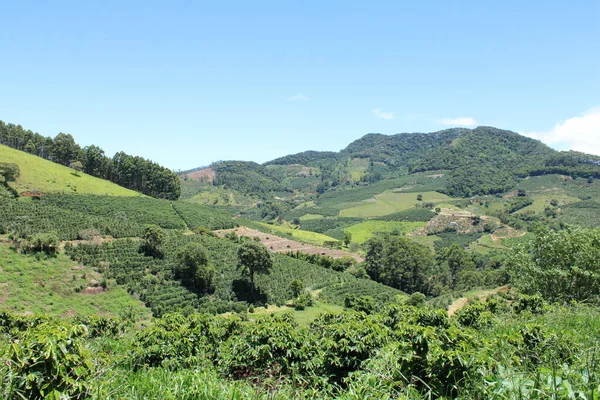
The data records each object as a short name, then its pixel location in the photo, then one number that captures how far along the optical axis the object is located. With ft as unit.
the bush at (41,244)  122.11
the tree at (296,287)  154.30
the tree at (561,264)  65.10
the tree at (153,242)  149.28
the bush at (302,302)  137.80
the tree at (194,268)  140.56
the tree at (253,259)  151.33
